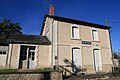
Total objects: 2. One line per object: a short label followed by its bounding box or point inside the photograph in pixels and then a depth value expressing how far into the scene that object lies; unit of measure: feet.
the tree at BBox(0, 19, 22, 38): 54.37
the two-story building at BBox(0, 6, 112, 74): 24.17
